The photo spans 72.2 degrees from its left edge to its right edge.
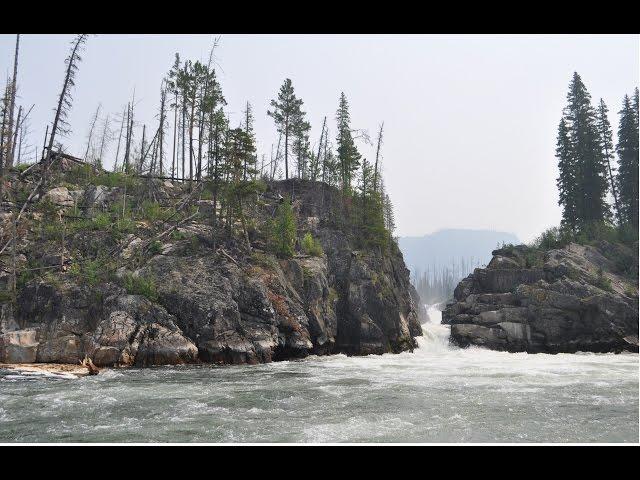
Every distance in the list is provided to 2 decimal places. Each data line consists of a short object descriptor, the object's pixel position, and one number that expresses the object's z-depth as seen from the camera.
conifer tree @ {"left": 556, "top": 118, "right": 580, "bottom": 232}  52.03
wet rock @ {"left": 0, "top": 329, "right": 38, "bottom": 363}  20.81
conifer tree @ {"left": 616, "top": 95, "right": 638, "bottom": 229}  50.76
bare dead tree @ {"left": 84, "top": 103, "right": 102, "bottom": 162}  58.15
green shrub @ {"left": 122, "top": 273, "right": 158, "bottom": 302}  24.67
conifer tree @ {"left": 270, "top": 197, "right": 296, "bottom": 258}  33.19
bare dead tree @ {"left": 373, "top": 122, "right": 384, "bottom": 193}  46.15
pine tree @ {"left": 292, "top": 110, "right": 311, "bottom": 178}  52.75
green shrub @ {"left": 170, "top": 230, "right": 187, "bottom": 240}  31.31
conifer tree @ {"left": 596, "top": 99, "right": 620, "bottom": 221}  52.81
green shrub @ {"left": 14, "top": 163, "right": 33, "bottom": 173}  36.56
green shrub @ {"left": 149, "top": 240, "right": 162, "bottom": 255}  29.14
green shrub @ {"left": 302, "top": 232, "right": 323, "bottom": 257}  35.09
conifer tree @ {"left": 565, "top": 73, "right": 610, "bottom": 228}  51.00
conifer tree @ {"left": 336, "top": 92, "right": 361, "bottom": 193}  47.56
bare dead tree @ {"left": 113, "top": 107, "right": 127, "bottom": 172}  55.65
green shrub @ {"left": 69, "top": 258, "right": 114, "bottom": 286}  25.19
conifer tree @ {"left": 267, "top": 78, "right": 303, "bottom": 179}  51.91
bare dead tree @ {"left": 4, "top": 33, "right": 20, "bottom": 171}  26.52
